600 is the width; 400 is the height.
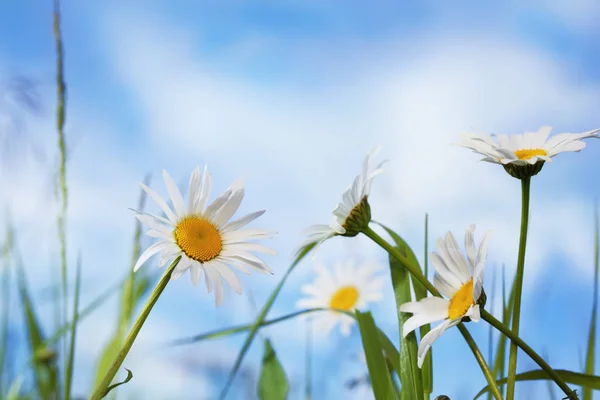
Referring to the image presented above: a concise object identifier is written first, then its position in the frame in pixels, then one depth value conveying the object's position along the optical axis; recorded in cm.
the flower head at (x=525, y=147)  38
